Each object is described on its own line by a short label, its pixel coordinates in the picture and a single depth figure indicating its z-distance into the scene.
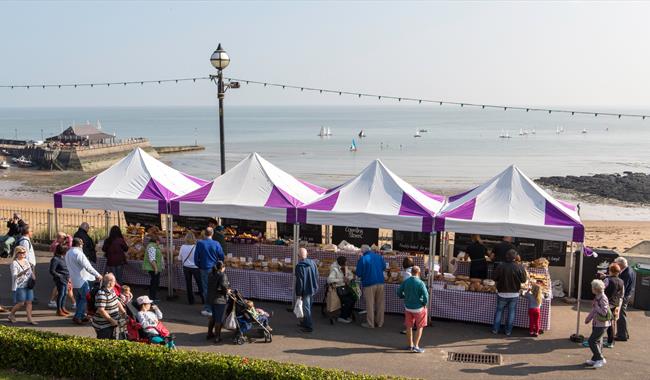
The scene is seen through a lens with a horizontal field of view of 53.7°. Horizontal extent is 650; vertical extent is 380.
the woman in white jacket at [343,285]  11.04
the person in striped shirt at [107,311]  8.55
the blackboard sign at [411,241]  13.60
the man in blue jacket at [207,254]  11.44
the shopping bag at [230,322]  9.81
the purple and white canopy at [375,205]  11.13
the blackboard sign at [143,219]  15.67
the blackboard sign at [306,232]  14.59
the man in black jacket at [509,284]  10.41
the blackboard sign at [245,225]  15.12
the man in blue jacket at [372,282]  10.84
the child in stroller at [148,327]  8.70
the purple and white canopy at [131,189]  12.70
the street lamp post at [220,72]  15.04
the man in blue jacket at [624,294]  10.04
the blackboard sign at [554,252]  12.95
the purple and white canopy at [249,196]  11.91
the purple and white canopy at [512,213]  10.54
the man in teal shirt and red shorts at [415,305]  9.65
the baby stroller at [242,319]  9.87
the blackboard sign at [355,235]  14.21
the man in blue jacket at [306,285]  10.51
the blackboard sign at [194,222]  15.27
